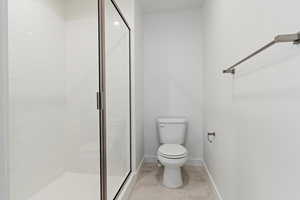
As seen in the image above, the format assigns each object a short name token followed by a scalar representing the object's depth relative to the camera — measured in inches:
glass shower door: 65.9
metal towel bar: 25.6
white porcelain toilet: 79.5
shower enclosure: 61.4
